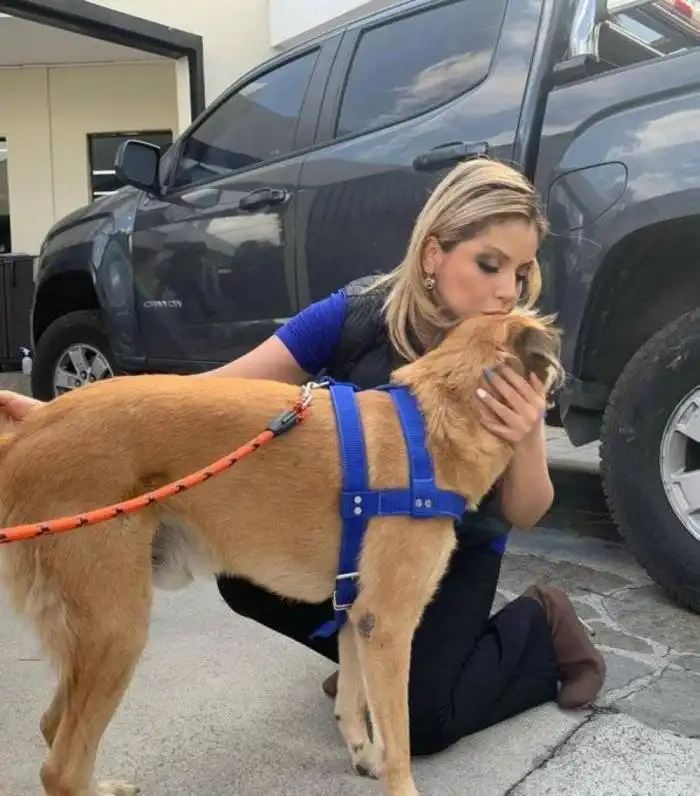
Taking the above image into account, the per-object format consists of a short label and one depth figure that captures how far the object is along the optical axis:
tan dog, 1.94
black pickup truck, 3.20
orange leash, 1.78
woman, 2.37
